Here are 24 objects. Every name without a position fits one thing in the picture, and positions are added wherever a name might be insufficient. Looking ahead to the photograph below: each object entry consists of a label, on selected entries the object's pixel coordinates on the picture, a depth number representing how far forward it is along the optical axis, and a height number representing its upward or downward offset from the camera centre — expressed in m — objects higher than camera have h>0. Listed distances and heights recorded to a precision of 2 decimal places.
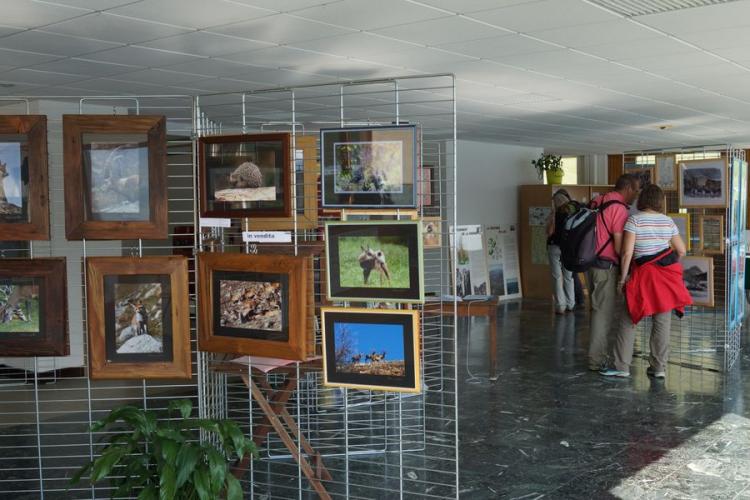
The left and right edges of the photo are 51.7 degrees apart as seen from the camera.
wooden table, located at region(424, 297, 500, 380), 6.81 -0.83
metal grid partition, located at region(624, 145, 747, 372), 7.50 -1.32
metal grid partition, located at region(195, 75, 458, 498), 3.95 -1.46
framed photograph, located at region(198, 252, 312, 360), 3.38 -0.38
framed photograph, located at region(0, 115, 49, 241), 3.52 +0.22
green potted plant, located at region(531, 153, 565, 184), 13.18 +0.83
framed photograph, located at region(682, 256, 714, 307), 7.54 -0.64
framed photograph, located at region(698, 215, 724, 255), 7.61 -0.19
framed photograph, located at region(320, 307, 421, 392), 3.33 -0.57
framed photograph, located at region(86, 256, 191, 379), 3.53 -0.45
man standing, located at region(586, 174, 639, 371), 6.84 -0.42
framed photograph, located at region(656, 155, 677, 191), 7.80 +0.42
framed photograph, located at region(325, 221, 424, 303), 3.28 -0.18
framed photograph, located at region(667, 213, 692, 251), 7.74 -0.12
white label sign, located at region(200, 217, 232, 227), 3.66 -0.01
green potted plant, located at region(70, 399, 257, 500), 3.12 -0.98
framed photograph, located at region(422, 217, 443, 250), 5.92 -0.16
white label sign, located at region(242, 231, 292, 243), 3.49 -0.08
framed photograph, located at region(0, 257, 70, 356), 3.62 -0.40
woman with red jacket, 6.64 -0.48
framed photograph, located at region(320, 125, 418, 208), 3.34 +0.23
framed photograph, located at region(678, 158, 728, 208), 7.45 +0.30
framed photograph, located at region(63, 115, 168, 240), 3.48 +0.19
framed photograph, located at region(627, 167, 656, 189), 7.96 +0.41
